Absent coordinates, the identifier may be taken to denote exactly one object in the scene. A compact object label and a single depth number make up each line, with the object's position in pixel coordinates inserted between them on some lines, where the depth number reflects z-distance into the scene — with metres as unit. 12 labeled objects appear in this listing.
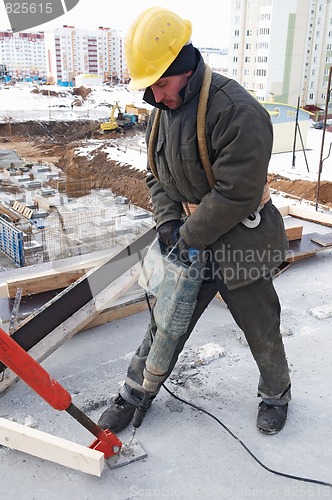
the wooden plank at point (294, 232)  4.77
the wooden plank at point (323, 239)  4.73
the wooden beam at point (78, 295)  2.74
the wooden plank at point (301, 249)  4.49
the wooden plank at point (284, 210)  5.88
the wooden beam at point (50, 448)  2.03
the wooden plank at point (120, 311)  3.41
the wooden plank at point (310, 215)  5.82
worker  1.89
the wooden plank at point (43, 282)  3.35
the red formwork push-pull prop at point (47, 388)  1.78
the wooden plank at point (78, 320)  2.72
